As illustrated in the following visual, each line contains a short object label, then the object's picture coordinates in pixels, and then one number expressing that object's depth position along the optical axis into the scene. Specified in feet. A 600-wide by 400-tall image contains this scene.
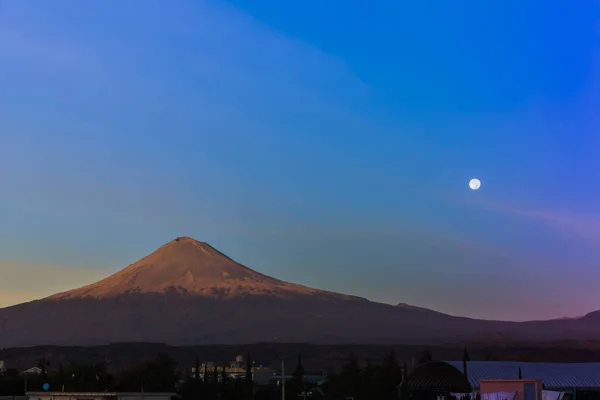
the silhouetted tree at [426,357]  456.69
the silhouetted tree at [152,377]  369.71
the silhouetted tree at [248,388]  367.04
